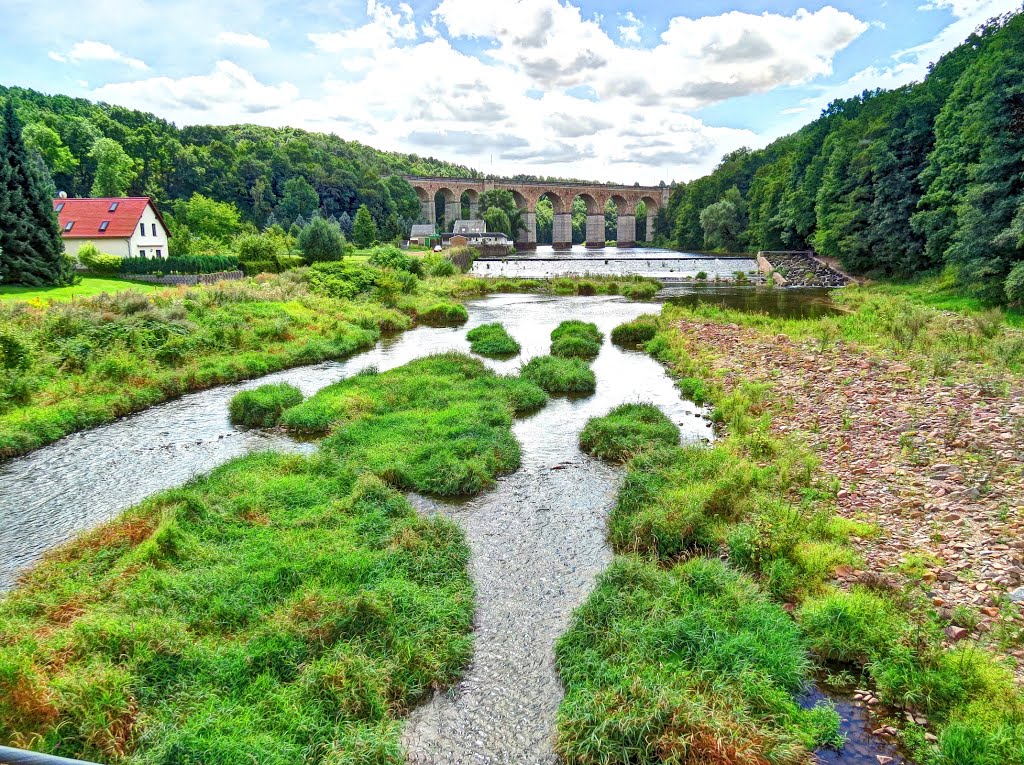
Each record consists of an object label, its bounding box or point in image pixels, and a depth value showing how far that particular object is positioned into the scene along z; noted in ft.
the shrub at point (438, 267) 184.14
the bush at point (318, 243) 161.27
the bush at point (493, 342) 85.76
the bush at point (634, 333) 97.30
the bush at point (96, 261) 130.31
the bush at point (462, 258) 220.02
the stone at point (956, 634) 22.13
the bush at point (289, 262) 149.38
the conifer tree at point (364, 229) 280.92
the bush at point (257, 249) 146.61
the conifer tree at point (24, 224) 101.81
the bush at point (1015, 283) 72.64
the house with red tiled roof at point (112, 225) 146.41
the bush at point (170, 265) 131.75
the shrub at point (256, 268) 143.02
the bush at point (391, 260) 154.85
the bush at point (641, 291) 156.01
